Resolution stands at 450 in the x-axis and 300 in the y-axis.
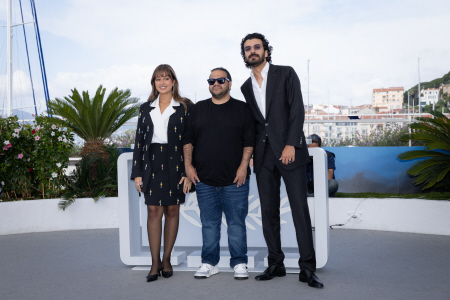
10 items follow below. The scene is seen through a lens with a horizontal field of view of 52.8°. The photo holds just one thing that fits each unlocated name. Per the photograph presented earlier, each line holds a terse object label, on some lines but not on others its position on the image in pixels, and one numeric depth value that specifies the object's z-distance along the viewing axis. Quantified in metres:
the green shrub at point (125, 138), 14.85
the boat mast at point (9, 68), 18.88
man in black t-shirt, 3.98
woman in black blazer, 4.06
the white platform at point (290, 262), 4.25
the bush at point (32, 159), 7.29
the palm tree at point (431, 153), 6.87
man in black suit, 3.88
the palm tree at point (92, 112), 9.84
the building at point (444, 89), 67.06
